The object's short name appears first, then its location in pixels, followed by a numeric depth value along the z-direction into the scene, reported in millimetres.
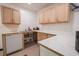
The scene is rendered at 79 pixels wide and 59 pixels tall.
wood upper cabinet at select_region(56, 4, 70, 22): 1476
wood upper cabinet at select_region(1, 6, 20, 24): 1522
